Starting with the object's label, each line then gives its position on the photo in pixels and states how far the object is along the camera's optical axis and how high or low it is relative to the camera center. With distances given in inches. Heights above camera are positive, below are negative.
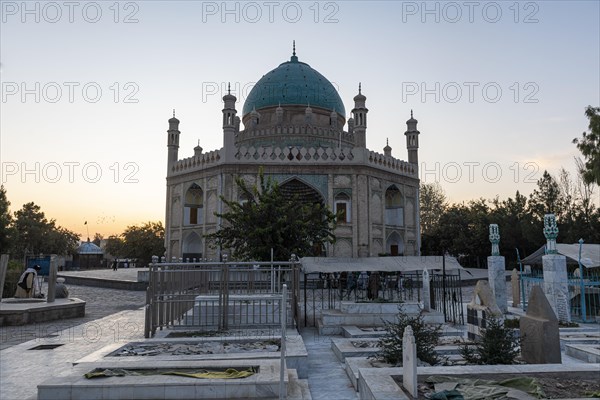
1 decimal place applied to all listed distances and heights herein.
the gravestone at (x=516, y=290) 622.2 -57.5
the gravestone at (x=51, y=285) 546.0 -42.9
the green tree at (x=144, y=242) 1900.8 +22.2
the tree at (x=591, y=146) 1023.6 +224.3
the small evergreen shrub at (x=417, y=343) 263.0 -56.0
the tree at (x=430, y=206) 2078.0 +181.4
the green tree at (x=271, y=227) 693.9 +29.8
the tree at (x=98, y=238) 4265.3 +87.4
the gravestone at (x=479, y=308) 371.6 -50.5
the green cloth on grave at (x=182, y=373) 216.4 -59.3
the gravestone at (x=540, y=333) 267.4 -50.2
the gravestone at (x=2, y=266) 512.7 -20.3
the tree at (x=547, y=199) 1475.1 +147.8
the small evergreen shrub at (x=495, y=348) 251.6 -54.6
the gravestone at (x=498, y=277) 559.1 -36.6
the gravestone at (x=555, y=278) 467.2 -32.8
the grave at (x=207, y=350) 270.1 -64.8
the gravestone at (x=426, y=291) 525.7 -50.0
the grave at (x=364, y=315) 438.6 -65.6
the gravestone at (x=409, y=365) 186.7 -48.1
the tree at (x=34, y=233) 1865.2 +58.6
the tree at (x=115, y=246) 2343.4 +8.8
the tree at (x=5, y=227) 1352.1 +61.0
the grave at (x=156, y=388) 199.9 -59.8
